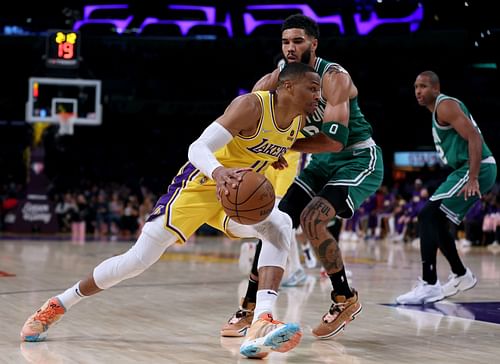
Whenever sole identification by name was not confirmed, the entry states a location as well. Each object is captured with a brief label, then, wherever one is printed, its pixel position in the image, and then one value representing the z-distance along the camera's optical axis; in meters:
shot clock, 17.44
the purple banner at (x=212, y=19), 26.73
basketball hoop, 18.20
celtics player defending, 4.70
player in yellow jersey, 4.10
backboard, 18.16
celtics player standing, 6.25
